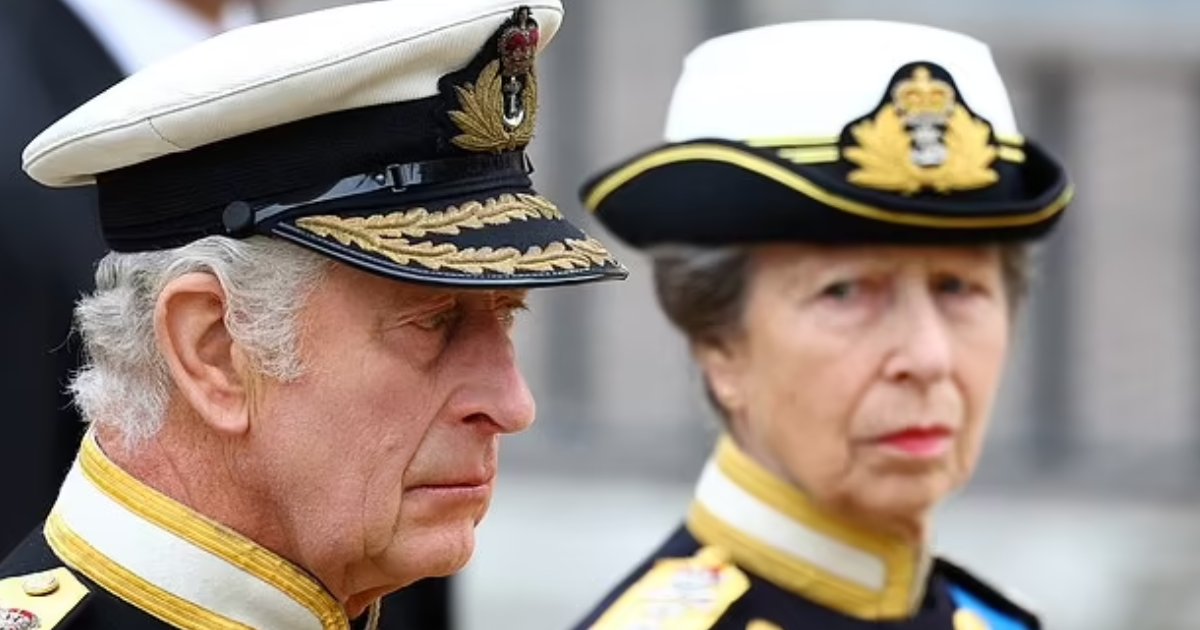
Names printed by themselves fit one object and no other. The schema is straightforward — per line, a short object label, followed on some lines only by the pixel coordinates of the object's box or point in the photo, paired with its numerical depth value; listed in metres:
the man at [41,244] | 9.27
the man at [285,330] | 6.79
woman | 9.53
